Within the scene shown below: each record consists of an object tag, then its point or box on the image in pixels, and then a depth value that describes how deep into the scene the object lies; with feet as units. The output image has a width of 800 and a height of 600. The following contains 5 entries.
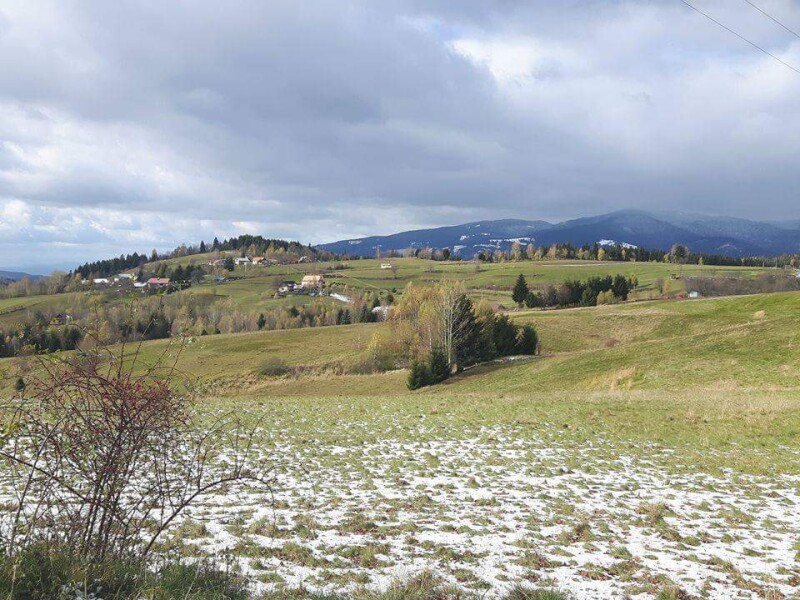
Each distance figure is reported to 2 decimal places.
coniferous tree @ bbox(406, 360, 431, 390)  162.91
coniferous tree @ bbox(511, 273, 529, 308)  384.27
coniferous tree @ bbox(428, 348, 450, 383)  167.53
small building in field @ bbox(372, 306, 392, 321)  395.67
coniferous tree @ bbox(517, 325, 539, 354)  203.10
